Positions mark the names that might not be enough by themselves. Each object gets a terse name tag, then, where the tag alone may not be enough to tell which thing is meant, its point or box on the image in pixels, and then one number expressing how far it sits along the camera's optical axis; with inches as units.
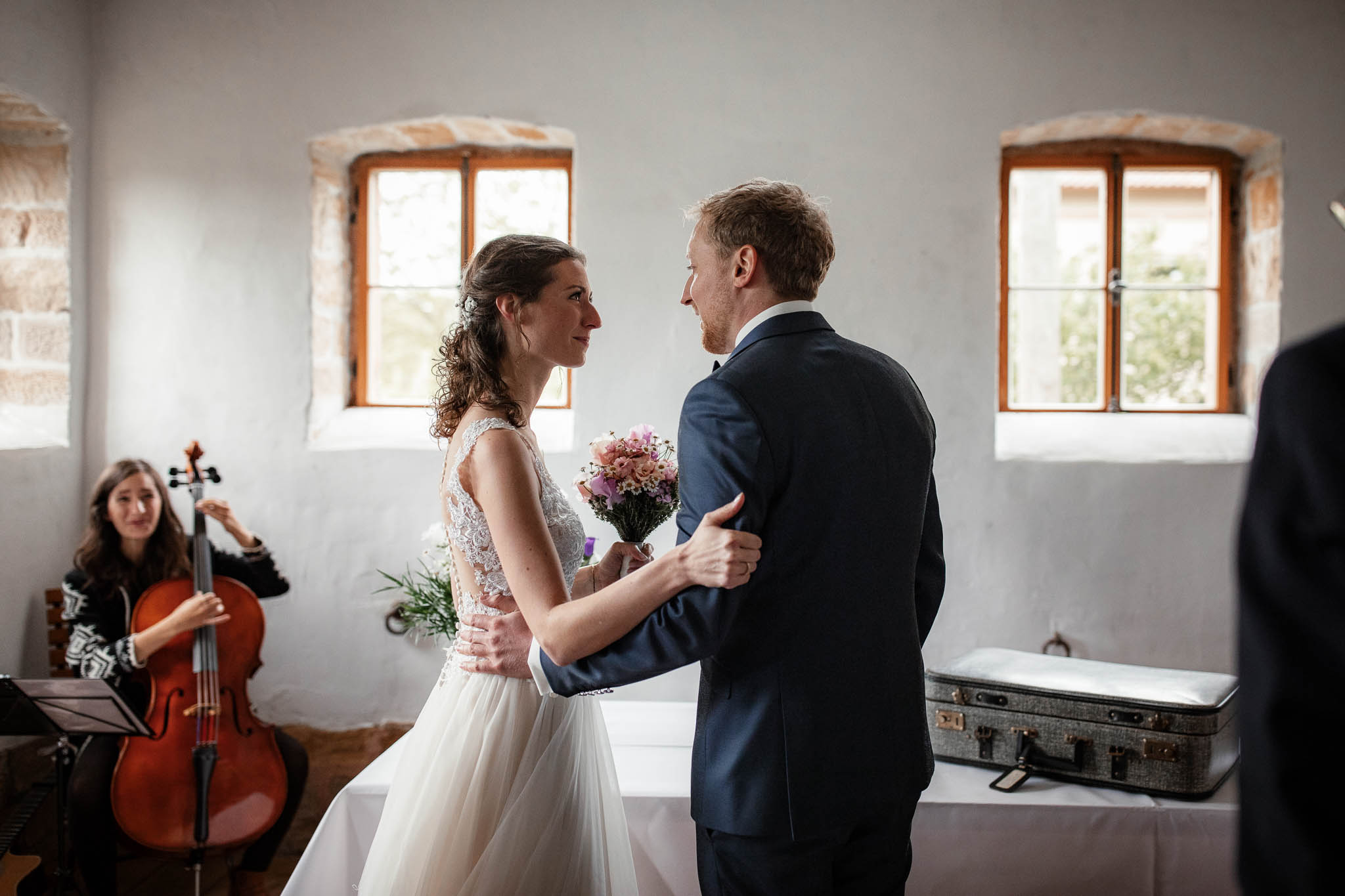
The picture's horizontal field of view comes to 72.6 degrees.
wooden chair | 130.3
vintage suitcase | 84.6
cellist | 116.0
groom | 56.2
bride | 66.6
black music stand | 95.1
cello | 107.3
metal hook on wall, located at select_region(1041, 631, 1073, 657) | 135.3
